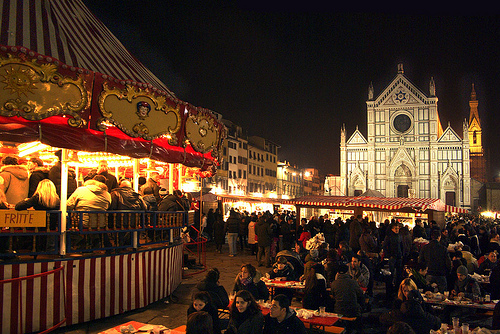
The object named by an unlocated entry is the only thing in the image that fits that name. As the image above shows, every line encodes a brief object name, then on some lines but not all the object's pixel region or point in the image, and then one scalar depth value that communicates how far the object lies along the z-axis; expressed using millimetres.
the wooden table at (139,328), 5007
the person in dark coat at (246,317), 4883
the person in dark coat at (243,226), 17938
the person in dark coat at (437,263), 8594
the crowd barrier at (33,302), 6273
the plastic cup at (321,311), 6289
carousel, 6285
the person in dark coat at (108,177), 9363
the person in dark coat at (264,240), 14023
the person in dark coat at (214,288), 6051
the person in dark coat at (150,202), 8903
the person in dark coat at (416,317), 5043
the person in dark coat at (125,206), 7805
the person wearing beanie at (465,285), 7480
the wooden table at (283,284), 8018
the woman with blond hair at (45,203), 6656
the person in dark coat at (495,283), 7568
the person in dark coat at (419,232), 15375
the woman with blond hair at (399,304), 5206
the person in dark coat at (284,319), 4797
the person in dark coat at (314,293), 6914
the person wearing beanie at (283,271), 8672
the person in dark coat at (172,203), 9477
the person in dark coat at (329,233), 15500
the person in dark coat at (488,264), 9122
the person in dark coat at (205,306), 4934
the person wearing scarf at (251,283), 6621
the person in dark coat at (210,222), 21312
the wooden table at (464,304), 6954
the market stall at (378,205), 20969
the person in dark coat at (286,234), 15945
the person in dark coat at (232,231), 16875
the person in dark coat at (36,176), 7168
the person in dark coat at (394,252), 11133
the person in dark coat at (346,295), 6473
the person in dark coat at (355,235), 13930
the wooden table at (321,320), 5849
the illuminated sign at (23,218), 6207
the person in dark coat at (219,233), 18344
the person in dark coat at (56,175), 7648
